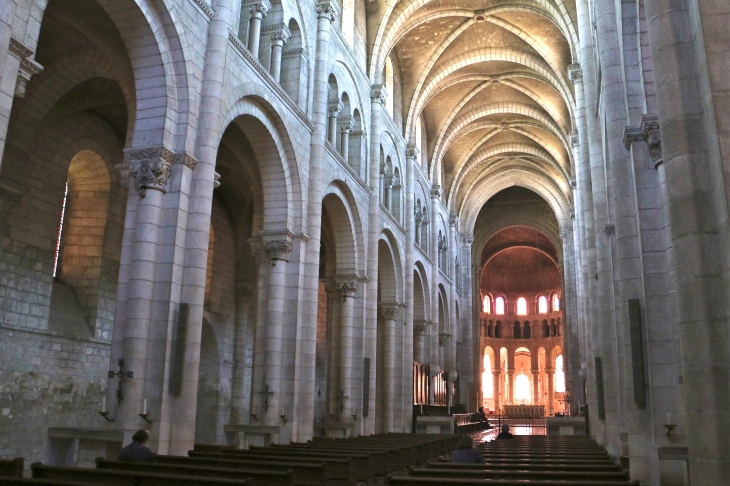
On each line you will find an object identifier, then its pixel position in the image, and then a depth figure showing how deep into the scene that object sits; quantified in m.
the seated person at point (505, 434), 20.31
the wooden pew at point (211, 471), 7.71
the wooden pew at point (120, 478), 6.70
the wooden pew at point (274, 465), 9.05
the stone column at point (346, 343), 21.61
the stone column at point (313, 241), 17.59
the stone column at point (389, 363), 27.02
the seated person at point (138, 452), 8.61
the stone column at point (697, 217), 6.70
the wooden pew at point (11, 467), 7.26
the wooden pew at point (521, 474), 8.40
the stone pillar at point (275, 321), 16.56
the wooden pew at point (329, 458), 9.98
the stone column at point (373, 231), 24.02
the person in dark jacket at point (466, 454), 9.41
